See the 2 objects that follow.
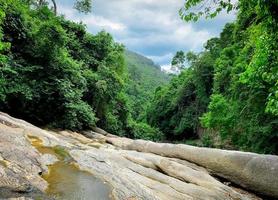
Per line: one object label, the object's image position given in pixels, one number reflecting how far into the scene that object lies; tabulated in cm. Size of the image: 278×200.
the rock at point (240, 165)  582
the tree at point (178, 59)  5016
